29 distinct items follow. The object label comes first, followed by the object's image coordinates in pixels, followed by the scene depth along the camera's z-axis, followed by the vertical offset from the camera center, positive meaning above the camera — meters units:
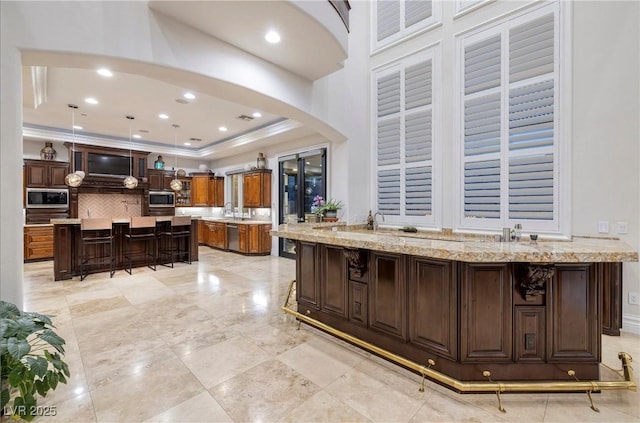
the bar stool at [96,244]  5.16 -0.72
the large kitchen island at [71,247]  5.13 -0.75
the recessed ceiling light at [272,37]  2.78 +1.73
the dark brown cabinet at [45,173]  6.70 +0.86
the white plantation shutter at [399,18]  4.37 +3.12
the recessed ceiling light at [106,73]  3.85 +1.88
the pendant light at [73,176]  5.35 +0.66
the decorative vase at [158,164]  8.40 +1.31
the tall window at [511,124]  3.45 +1.11
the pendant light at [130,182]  6.68 +0.61
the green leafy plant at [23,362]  1.58 -0.92
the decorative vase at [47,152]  6.91 +1.38
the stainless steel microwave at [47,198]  6.70 +0.24
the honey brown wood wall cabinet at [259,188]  7.44 +0.55
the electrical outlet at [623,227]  2.99 -0.21
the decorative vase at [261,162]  7.54 +1.24
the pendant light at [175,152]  6.78 +1.72
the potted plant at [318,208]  4.80 -0.01
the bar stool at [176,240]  6.30 -0.77
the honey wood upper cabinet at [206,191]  9.20 +0.55
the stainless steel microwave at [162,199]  8.54 +0.28
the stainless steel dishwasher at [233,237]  7.87 -0.84
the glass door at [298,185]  6.24 +0.55
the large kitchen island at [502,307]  1.95 -0.75
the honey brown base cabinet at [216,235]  8.27 -0.82
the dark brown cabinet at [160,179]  8.47 +0.89
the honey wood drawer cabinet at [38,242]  6.61 -0.83
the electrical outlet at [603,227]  3.11 -0.22
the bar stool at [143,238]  5.68 -0.63
